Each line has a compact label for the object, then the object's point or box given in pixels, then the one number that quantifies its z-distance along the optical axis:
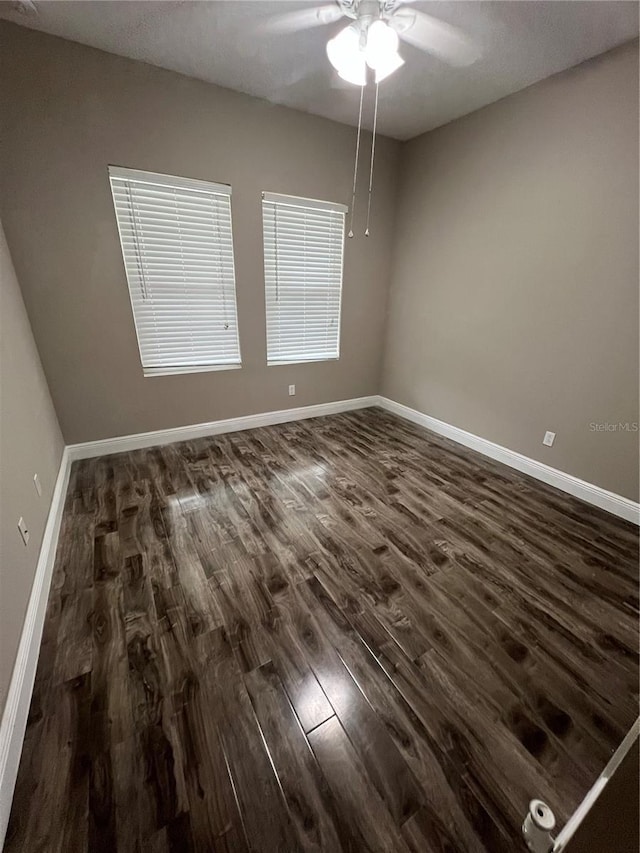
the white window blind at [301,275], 3.00
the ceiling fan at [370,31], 1.64
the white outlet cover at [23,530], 1.41
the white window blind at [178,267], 2.47
